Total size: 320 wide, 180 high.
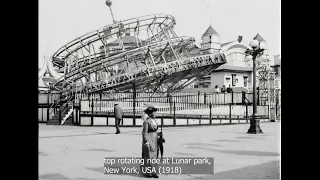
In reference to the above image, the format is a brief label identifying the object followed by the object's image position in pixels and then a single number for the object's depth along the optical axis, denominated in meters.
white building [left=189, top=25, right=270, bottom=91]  26.37
